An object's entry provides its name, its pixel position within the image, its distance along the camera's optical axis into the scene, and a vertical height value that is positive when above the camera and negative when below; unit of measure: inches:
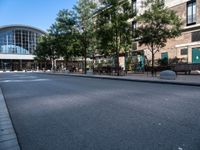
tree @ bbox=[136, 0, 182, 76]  545.9 +163.8
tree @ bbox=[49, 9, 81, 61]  872.0 +221.9
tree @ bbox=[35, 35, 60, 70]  1138.8 +190.4
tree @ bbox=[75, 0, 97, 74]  845.1 +267.4
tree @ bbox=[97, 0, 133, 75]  641.7 +194.1
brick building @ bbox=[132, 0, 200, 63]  707.1 +163.4
